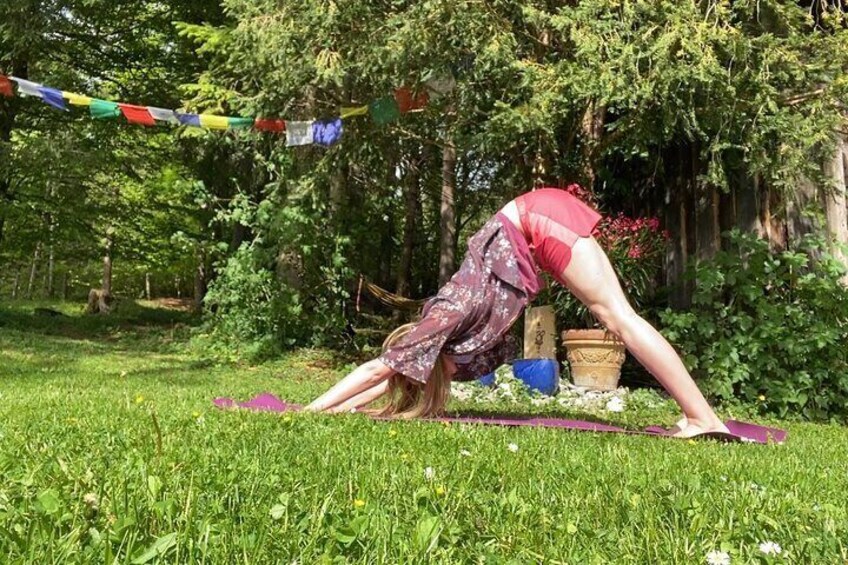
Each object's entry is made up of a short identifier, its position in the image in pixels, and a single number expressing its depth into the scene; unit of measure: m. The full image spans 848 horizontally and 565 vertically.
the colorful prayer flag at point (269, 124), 7.16
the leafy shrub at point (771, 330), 5.18
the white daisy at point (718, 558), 1.29
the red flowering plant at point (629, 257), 6.39
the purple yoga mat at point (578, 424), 3.40
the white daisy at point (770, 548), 1.34
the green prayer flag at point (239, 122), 7.07
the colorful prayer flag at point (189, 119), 7.49
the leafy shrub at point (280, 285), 8.72
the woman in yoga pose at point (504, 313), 3.24
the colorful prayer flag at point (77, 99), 7.58
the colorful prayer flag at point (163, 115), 7.63
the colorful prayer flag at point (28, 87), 7.64
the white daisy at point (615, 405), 5.16
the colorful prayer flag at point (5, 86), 7.64
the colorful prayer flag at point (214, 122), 7.20
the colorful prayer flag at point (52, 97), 7.62
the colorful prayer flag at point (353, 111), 6.68
